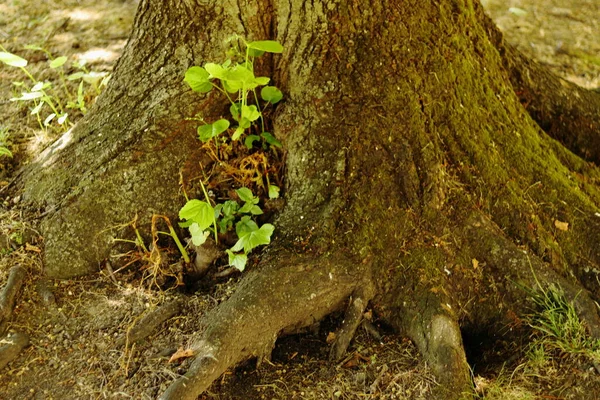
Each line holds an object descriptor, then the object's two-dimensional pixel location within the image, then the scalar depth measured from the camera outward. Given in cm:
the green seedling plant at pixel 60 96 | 319
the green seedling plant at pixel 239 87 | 225
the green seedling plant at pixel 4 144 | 320
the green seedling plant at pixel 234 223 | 229
